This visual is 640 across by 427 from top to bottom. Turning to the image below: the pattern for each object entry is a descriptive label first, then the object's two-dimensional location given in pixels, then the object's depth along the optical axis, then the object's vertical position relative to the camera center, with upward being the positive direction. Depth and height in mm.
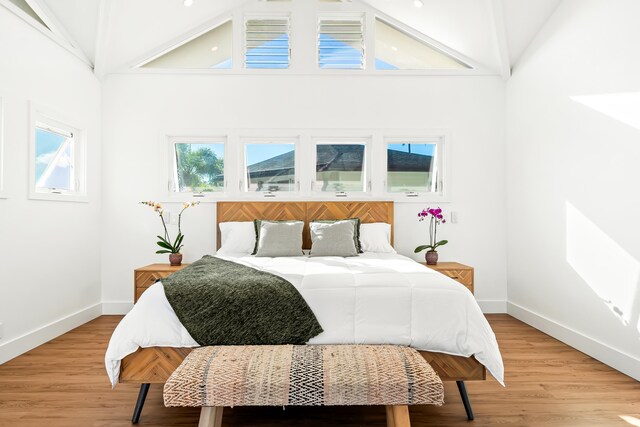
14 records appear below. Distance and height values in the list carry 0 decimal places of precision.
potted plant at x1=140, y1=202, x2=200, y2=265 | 4141 -286
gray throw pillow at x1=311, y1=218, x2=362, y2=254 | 3964 -179
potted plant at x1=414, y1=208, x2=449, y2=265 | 4200 -192
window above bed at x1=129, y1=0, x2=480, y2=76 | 4629 +1918
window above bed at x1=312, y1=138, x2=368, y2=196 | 4699 +561
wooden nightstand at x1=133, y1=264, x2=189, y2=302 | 3843 -586
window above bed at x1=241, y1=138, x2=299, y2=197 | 4711 +540
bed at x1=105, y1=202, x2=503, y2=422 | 2166 -602
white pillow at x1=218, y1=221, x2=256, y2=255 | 3996 -236
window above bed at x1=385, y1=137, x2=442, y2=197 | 4734 +563
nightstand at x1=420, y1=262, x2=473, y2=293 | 3980 -575
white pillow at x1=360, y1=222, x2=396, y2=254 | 4041 -240
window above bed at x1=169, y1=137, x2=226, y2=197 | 4695 +552
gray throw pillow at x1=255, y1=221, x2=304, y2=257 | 3688 -228
